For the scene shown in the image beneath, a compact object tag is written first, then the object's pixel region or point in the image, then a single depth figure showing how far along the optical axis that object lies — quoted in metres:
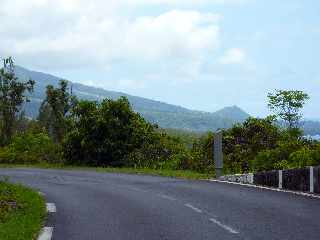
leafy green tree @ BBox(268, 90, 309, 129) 37.03
